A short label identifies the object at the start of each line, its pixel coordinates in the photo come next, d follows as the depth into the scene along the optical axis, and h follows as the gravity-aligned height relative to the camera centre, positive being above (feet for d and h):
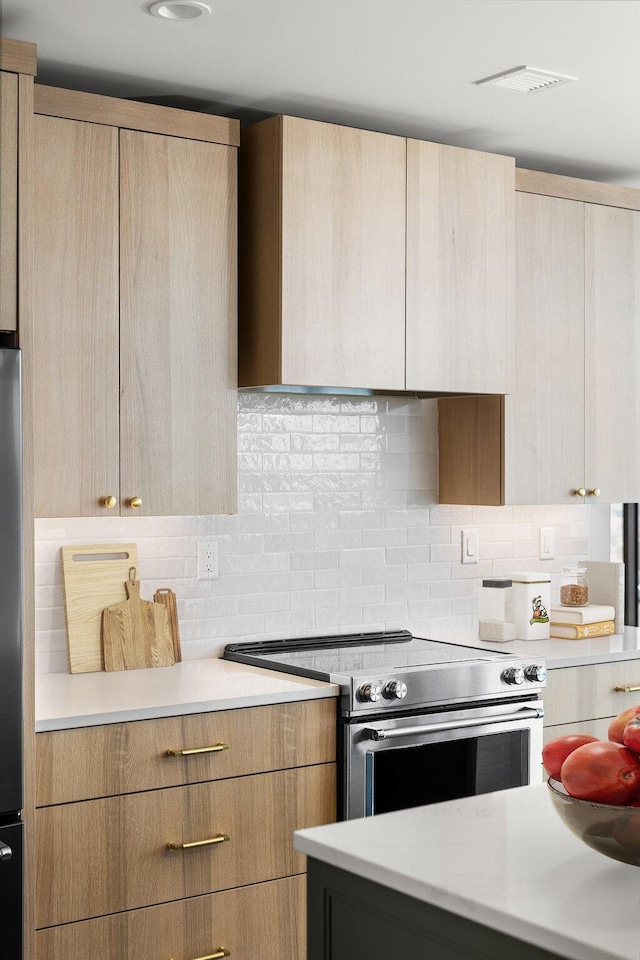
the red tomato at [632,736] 5.16 -1.09
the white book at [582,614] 13.48 -1.38
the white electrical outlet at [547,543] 14.65 -0.56
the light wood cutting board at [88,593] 10.96 -0.93
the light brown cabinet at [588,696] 11.96 -2.14
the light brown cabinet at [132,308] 9.82 +1.75
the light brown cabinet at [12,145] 8.61 +2.74
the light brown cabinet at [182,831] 8.84 -2.76
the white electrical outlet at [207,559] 11.87 -0.64
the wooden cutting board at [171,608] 11.51 -1.11
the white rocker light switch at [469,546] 13.89 -0.57
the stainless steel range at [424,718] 10.21 -2.09
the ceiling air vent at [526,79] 10.07 +3.86
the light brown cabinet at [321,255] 10.76 +2.41
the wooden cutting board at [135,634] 11.09 -1.35
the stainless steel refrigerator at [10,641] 8.17 -1.04
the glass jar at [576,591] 13.83 -1.12
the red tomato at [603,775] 5.03 -1.24
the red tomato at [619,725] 5.49 -1.11
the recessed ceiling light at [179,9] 8.47 +3.75
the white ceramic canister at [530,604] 13.12 -1.22
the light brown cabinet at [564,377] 12.87 +1.46
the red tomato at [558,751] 5.46 -1.23
